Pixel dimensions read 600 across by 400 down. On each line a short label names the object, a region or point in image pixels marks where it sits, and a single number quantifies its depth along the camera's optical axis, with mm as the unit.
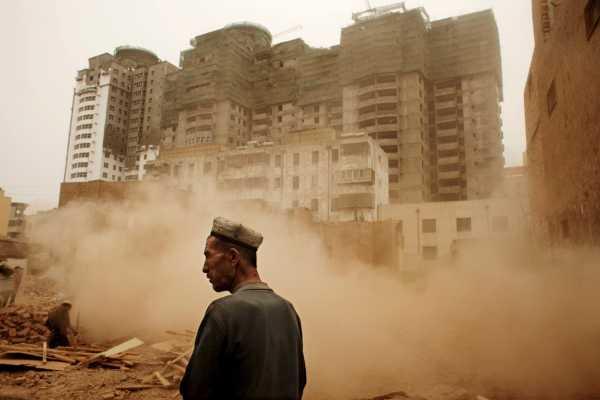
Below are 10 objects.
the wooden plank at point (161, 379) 6416
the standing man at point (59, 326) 8367
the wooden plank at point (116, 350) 7184
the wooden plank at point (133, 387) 6200
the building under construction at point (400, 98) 53344
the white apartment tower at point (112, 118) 75938
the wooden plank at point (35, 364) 6762
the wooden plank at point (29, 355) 7184
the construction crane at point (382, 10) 65438
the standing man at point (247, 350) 1812
